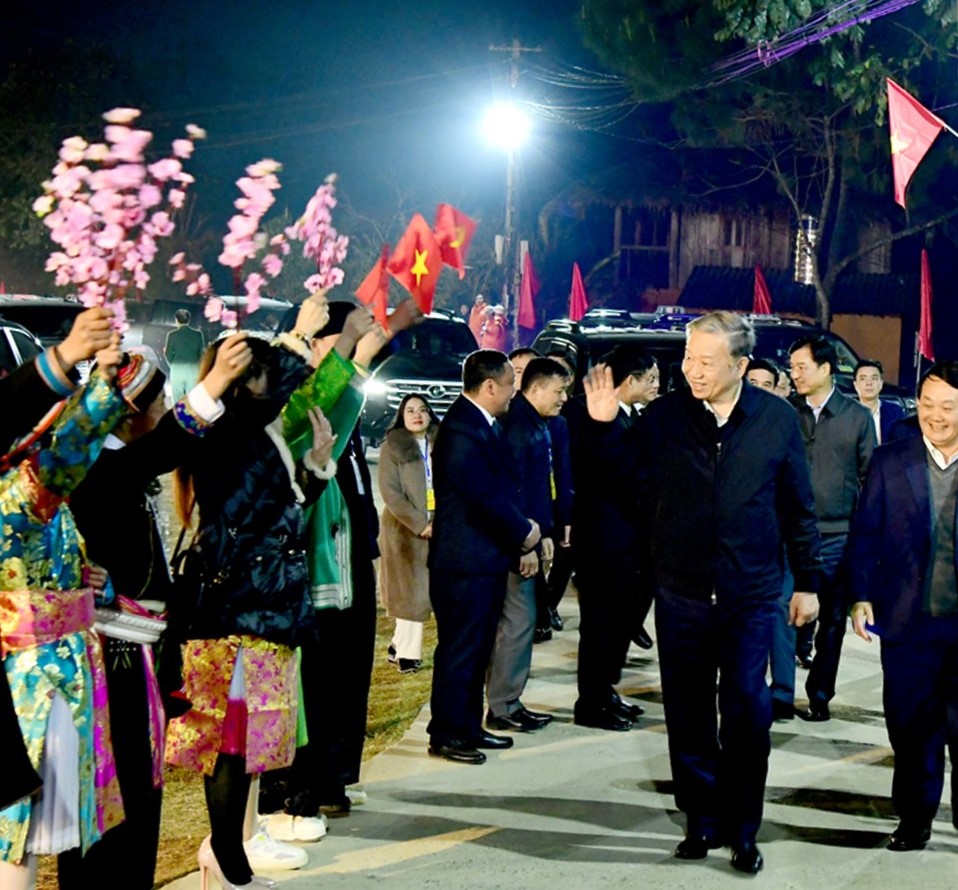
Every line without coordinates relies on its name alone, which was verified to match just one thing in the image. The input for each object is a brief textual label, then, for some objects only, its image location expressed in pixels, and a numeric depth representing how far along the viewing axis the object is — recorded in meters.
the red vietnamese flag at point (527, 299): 32.06
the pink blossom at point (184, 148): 5.47
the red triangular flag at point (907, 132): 15.37
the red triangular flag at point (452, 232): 14.76
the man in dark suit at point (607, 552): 8.47
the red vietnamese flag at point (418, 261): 13.99
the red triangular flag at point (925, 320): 18.56
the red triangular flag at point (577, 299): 30.04
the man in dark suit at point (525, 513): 8.45
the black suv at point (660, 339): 16.72
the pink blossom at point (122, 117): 5.01
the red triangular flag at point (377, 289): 11.67
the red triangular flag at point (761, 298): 31.91
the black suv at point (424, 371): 22.86
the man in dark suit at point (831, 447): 9.09
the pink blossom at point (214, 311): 7.75
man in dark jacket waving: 6.09
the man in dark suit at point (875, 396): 10.77
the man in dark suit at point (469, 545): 7.71
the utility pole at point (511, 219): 32.38
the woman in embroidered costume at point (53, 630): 4.01
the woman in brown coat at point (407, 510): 9.84
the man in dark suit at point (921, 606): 6.36
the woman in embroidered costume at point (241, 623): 5.34
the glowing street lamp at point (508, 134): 32.28
